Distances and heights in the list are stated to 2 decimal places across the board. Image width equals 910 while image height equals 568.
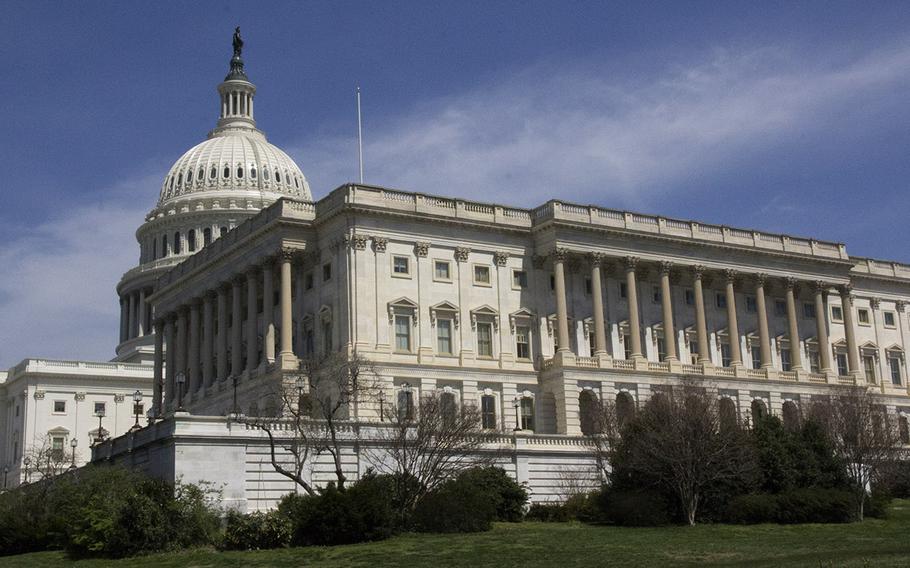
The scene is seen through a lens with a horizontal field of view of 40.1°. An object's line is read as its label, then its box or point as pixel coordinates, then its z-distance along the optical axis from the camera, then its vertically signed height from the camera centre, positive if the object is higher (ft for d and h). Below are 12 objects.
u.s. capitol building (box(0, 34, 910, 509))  269.23 +55.41
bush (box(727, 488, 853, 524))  184.96 +4.40
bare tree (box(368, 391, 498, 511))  187.32 +16.68
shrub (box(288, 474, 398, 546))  156.66 +4.98
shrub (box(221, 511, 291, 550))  158.71 +3.51
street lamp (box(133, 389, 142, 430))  216.21 +28.85
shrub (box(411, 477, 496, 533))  171.12 +5.66
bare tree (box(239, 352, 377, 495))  190.60 +23.21
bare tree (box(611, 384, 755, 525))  187.93 +13.26
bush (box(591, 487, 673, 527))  182.19 +5.25
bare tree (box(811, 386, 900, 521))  210.18 +17.53
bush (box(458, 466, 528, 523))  193.47 +9.21
